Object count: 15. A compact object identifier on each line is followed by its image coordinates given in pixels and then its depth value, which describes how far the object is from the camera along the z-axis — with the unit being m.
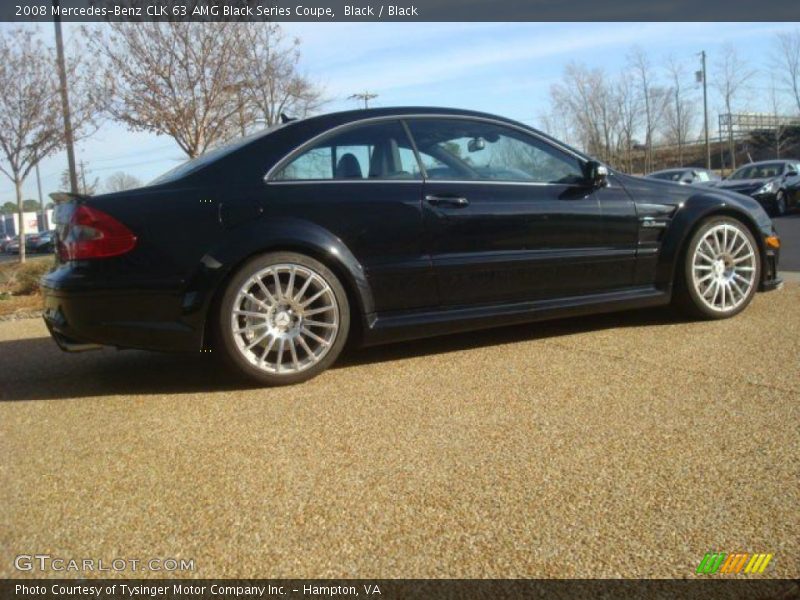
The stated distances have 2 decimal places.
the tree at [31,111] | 17.31
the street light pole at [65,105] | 15.28
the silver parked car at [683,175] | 22.95
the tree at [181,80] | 14.30
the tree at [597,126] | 39.53
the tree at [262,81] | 15.52
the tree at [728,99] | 43.85
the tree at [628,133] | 41.07
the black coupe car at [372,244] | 3.70
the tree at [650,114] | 41.97
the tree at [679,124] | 46.31
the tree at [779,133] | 48.78
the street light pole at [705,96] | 48.28
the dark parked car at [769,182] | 20.34
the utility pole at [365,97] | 24.36
